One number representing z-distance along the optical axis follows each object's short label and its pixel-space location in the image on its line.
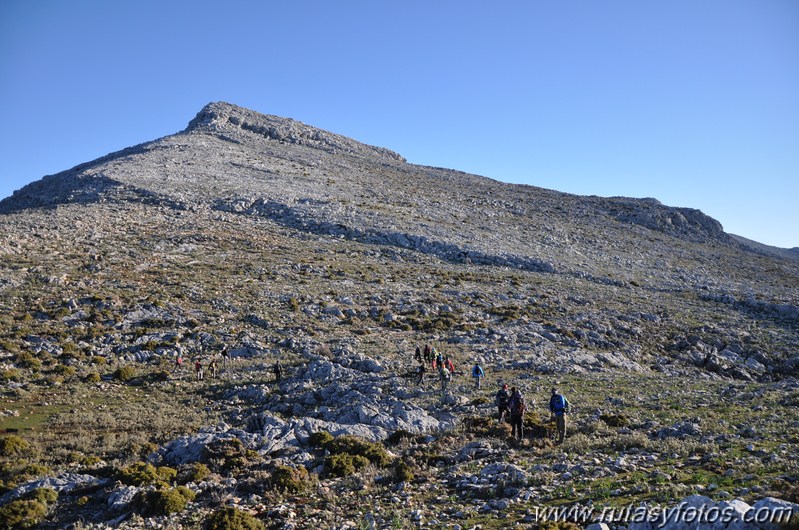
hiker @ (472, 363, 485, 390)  23.91
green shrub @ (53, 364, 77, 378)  24.75
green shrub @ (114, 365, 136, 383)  25.19
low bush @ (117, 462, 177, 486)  13.04
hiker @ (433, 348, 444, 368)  24.65
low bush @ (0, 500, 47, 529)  11.18
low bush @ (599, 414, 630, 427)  17.38
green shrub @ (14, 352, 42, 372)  24.94
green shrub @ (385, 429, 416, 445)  16.83
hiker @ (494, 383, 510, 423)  17.78
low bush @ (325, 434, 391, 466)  14.67
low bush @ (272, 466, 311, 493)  12.62
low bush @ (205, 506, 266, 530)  10.16
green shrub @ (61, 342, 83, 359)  26.62
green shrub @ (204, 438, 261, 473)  14.33
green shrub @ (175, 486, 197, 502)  12.23
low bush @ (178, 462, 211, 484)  13.48
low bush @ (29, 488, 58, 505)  12.20
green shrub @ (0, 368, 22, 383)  23.38
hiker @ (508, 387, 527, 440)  16.06
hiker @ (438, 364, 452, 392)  23.53
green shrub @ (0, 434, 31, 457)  15.66
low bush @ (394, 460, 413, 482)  12.96
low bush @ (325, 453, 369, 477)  13.72
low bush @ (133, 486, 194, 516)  11.46
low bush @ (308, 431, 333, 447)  16.02
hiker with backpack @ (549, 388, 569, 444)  15.74
